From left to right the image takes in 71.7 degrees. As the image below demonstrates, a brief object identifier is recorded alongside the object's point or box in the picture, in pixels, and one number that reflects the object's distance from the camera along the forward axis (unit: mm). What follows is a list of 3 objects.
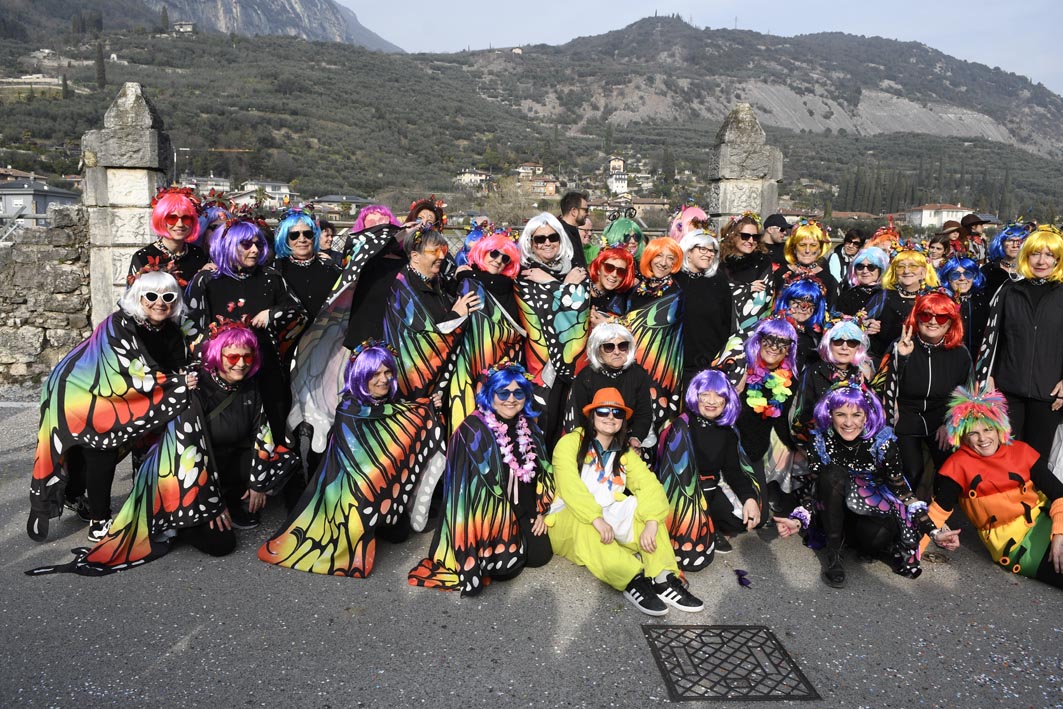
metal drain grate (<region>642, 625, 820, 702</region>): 2928
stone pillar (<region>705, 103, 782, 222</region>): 7582
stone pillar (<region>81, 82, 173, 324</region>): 6812
